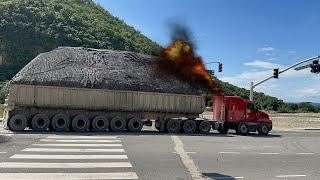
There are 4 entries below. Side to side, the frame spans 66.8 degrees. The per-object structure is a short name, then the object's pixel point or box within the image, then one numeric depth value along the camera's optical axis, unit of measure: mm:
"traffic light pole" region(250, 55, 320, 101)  19622
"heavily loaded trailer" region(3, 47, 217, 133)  12587
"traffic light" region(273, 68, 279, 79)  19971
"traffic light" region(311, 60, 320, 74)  18272
